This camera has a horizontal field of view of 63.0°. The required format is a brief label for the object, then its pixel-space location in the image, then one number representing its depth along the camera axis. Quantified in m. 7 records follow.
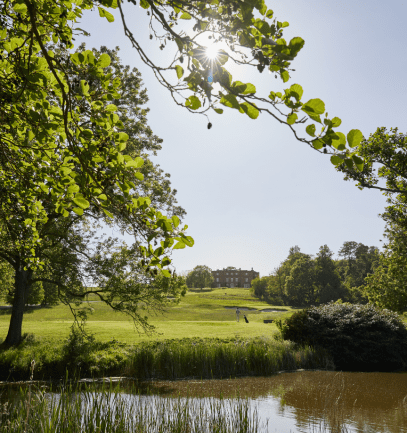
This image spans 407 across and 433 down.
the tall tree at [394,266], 19.03
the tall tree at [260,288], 88.38
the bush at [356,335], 16.27
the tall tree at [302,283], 63.52
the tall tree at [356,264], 64.04
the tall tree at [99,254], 15.14
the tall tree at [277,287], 73.74
